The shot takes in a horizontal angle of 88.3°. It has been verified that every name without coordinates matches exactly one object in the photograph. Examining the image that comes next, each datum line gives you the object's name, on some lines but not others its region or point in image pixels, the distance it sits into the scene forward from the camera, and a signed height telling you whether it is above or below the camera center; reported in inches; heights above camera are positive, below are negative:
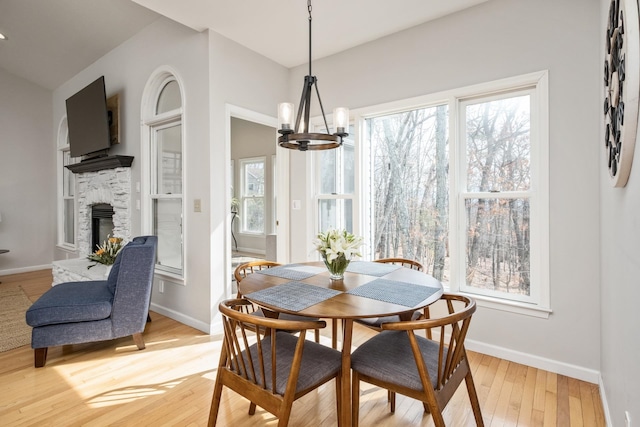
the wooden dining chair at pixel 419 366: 52.3 -27.8
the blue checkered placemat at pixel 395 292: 64.7 -17.3
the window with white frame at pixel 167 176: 144.0 +16.6
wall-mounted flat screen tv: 167.8 +50.3
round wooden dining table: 58.2 -17.4
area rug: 115.9 -44.3
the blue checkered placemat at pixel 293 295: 62.9 -17.5
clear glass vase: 78.5 -13.3
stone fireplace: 152.5 +3.2
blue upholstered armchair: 97.3 -29.5
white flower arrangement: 76.8 -8.2
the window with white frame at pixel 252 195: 262.5 +13.3
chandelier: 74.9 +20.4
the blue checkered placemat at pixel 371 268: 87.7 -16.2
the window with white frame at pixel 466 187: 98.3 +7.9
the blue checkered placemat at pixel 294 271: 85.2 -16.6
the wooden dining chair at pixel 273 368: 51.5 -27.8
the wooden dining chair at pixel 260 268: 85.5 -17.5
